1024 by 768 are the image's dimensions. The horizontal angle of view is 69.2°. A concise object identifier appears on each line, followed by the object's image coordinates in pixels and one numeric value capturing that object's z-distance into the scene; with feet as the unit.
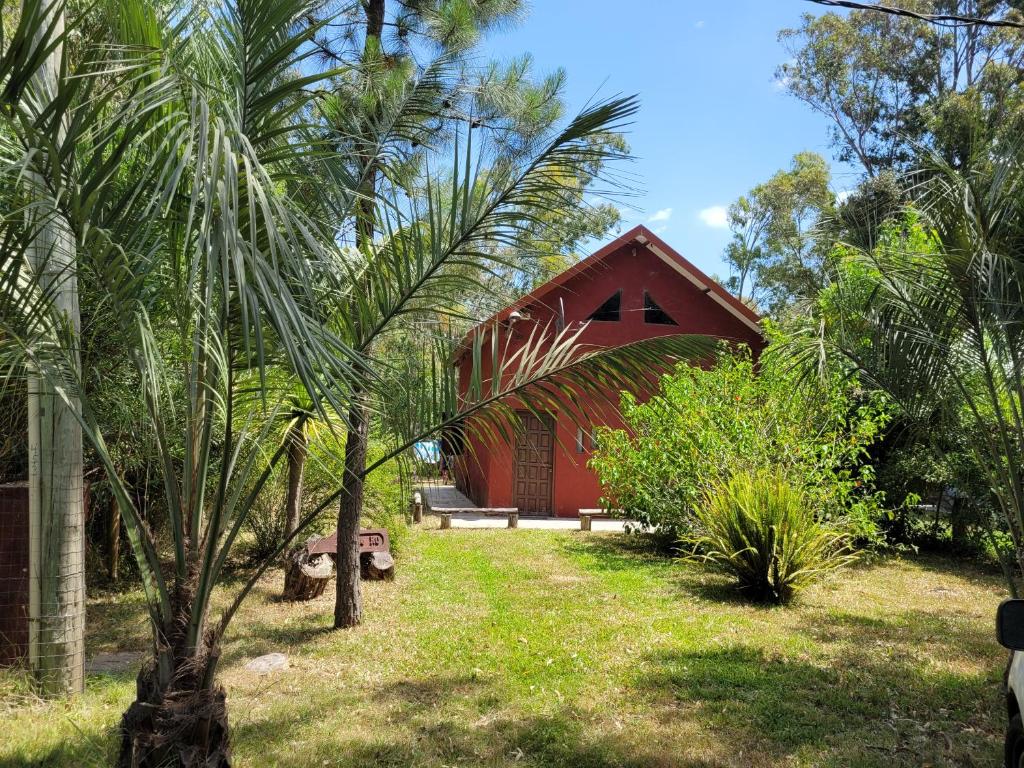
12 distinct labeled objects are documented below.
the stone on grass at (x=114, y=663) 18.95
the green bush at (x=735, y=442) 33.27
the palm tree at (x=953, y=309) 15.23
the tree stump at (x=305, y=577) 27.50
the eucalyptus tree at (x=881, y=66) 77.20
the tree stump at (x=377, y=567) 30.35
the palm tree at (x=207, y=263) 7.95
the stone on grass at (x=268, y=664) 19.52
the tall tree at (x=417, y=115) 13.31
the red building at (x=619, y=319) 53.16
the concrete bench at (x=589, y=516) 46.73
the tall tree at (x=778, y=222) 94.62
